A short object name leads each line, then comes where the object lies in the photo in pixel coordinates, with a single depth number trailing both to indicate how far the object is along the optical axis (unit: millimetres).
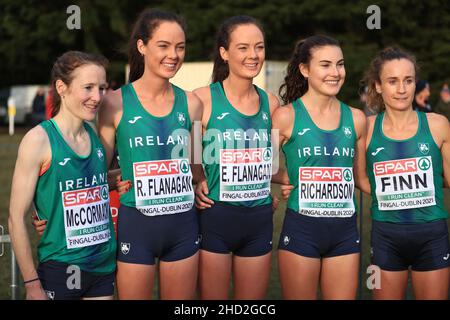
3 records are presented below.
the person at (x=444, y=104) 11851
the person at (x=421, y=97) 10680
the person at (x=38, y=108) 27766
